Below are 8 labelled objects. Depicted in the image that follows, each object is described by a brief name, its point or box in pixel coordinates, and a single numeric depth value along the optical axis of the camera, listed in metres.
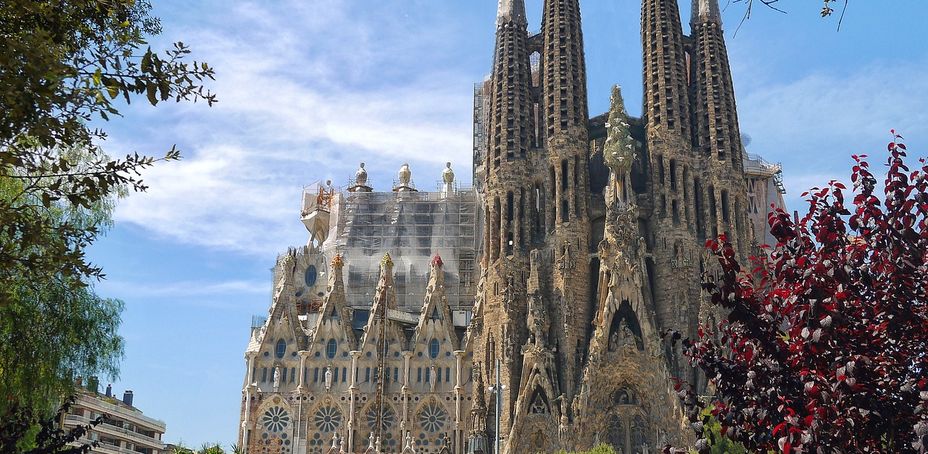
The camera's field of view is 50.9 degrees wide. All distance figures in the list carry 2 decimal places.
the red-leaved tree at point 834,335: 9.62
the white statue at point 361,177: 68.38
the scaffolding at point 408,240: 60.91
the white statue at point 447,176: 68.19
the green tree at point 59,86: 8.52
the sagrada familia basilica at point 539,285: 48.06
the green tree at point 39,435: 15.87
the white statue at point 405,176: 68.50
